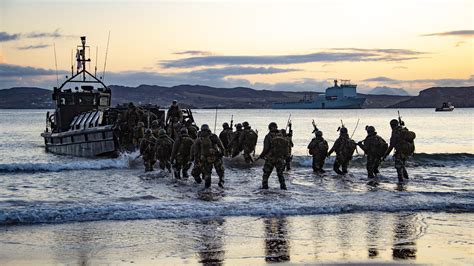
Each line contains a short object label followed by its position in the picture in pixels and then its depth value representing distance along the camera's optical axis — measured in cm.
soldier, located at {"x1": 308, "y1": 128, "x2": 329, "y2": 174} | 2178
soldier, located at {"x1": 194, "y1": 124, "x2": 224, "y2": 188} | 1625
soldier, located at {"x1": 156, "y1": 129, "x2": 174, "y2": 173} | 2003
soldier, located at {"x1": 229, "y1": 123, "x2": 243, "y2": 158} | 2395
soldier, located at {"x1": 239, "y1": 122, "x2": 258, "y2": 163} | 2350
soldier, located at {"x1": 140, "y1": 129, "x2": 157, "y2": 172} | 2112
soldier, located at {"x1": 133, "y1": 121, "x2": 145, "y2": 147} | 2493
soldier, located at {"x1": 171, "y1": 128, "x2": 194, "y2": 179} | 1833
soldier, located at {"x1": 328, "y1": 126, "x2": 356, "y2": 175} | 2106
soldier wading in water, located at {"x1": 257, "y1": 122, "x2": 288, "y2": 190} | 1620
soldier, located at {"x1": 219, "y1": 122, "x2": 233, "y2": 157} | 2502
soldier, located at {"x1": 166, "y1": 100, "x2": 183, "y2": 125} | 2644
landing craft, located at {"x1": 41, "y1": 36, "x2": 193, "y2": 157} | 2710
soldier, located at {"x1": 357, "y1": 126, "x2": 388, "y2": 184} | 1977
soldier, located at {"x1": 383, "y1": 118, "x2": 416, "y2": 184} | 1894
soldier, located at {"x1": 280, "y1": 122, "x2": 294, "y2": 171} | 2249
